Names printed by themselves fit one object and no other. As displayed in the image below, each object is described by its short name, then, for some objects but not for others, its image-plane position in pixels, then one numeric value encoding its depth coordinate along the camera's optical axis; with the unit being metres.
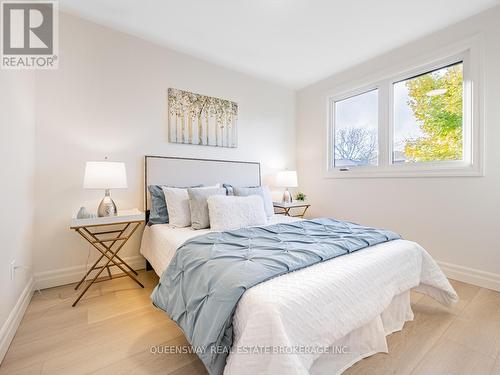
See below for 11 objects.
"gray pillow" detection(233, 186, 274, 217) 2.87
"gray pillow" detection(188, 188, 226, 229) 2.32
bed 0.99
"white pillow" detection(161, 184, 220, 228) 2.42
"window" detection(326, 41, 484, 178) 2.42
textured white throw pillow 2.26
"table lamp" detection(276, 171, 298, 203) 3.59
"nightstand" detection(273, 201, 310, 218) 3.47
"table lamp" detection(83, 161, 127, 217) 2.12
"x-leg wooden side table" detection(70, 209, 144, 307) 2.04
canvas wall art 2.95
